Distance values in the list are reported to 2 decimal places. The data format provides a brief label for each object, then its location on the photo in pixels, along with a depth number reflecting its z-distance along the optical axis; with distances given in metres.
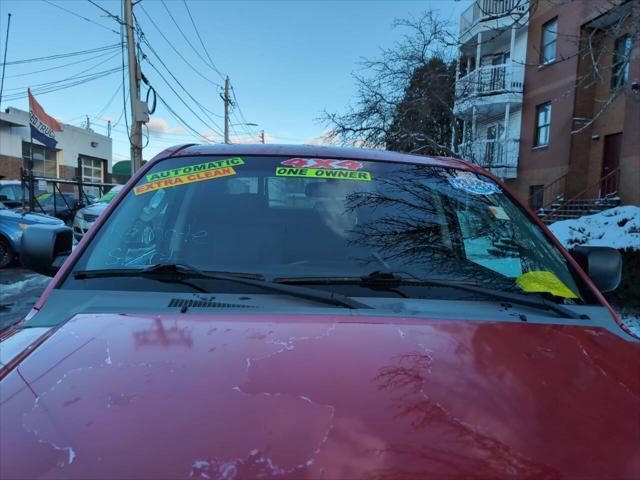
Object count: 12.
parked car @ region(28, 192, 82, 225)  14.72
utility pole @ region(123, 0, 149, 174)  15.83
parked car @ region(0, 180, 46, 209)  16.11
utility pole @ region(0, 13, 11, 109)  19.33
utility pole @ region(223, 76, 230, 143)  38.00
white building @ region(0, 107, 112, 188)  27.91
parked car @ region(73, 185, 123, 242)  11.27
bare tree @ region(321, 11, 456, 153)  13.96
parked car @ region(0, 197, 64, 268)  9.59
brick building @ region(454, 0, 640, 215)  14.24
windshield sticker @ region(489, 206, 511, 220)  2.22
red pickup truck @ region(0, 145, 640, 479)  0.87
